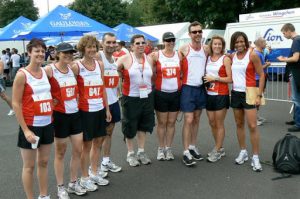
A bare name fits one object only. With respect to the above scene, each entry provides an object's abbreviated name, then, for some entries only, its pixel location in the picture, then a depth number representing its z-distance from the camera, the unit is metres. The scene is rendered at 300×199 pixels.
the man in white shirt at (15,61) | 18.41
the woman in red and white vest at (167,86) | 5.51
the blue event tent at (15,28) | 14.56
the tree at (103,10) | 46.47
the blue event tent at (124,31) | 17.52
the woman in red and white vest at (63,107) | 4.09
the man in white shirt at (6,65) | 19.47
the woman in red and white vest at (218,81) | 5.44
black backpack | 5.07
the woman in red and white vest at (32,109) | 3.61
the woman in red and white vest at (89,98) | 4.41
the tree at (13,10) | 57.06
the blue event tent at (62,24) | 11.85
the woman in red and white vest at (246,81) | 5.17
